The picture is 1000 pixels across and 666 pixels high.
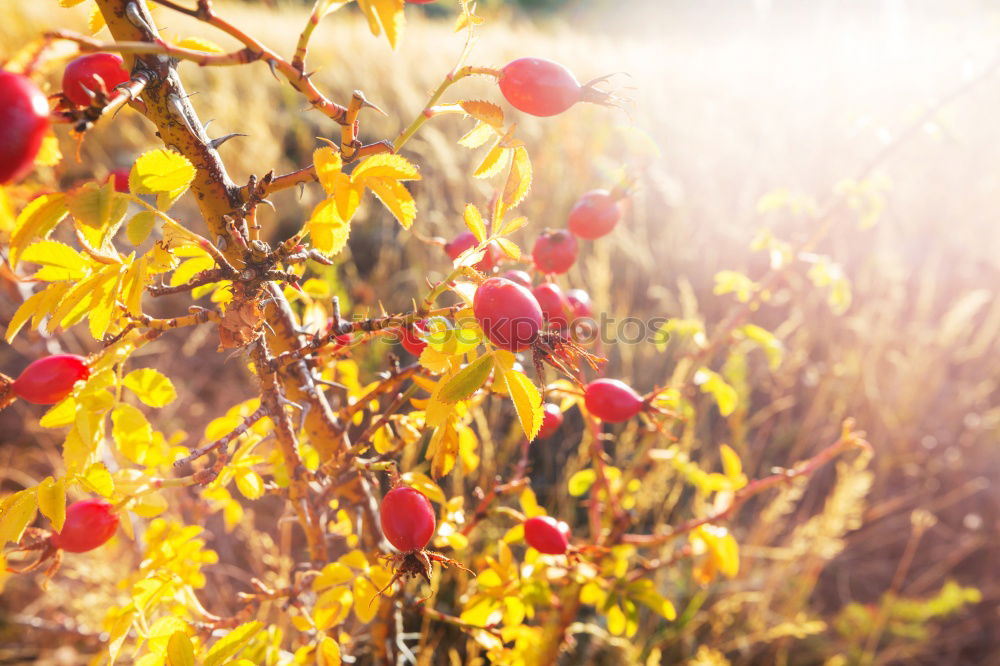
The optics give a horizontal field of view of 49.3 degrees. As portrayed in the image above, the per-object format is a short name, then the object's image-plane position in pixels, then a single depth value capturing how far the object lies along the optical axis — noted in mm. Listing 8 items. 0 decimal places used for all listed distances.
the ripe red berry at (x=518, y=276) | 292
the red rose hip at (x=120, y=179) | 282
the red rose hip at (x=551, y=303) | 305
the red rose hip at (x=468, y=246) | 297
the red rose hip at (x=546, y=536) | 324
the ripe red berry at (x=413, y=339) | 273
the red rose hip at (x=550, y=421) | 333
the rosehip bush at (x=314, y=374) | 238
